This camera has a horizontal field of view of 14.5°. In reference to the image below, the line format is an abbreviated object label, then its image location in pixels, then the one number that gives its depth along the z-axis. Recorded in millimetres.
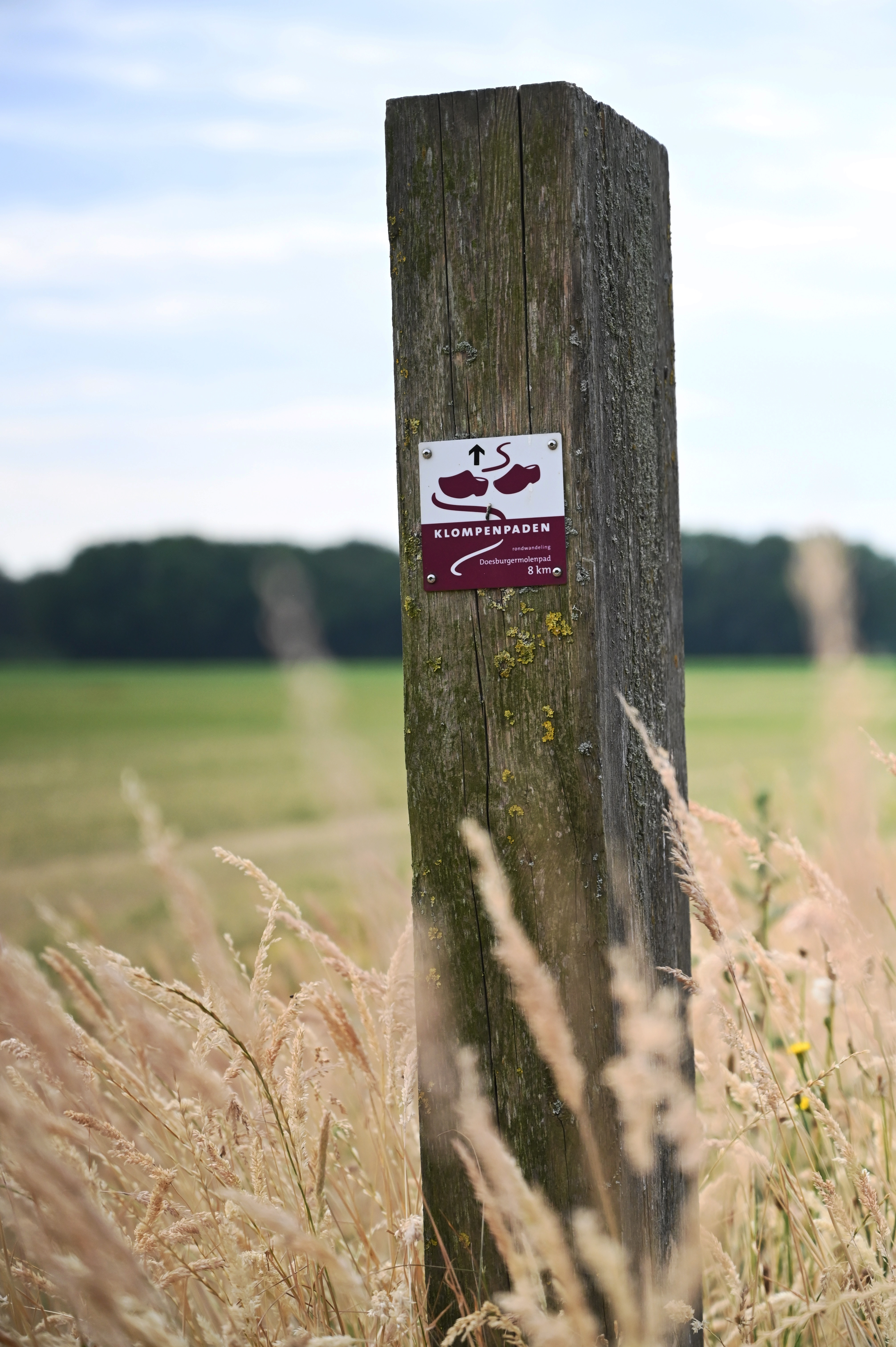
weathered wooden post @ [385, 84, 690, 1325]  2176
